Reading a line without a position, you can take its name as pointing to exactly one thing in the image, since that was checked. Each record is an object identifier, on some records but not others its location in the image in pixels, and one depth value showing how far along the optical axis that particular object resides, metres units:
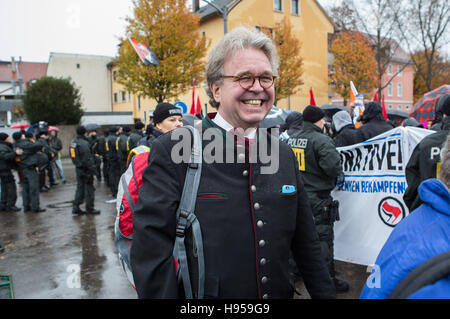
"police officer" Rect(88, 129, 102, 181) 12.88
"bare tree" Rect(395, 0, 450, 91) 24.75
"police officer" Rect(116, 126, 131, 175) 9.87
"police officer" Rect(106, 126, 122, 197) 10.98
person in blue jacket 1.09
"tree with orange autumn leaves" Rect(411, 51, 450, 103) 32.75
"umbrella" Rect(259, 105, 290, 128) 5.73
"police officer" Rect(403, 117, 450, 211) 3.15
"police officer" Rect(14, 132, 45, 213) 9.30
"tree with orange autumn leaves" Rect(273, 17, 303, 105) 24.19
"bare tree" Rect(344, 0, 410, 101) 24.44
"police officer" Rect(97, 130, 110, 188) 12.89
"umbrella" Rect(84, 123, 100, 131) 13.22
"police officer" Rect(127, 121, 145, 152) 9.48
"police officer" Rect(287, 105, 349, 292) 4.20
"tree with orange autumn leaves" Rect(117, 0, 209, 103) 18.03
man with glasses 1.53
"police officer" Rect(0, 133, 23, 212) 9.30
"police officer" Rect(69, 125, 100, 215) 8.65
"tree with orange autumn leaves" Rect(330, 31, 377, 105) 28.28
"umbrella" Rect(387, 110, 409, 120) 12.16
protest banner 4.51
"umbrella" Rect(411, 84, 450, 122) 9.41
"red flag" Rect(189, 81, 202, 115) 8.18
